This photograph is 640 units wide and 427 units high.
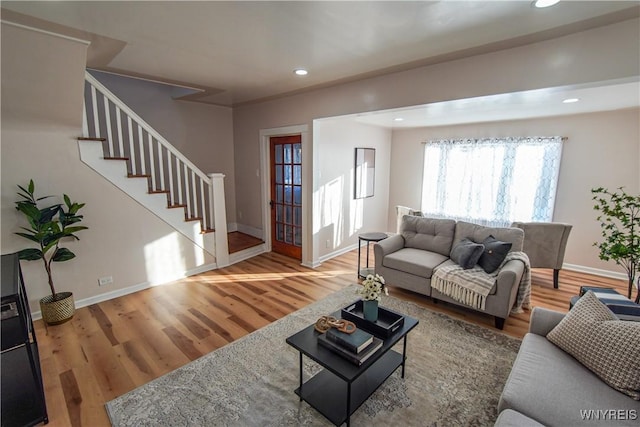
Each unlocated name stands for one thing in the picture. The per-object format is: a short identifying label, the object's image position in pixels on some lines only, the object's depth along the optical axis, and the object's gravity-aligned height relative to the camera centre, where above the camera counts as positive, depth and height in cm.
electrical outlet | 337 -134
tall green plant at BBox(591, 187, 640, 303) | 226 -60
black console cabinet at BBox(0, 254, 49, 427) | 169 -145
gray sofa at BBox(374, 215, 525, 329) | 282 -106
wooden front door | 471 -48
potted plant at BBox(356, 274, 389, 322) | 207 -91
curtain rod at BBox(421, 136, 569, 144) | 447 +47
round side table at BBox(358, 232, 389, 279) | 404 -98
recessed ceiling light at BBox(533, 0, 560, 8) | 179 +102
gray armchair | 382 -98
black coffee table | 174 -150
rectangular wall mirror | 536 -9
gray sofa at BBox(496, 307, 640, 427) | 137 -115
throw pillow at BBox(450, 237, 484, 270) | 316 -94
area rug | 187 -159
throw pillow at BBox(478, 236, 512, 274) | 305 -91
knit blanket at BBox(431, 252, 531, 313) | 290 -118
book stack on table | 176 -111
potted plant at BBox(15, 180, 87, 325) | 272 -68
